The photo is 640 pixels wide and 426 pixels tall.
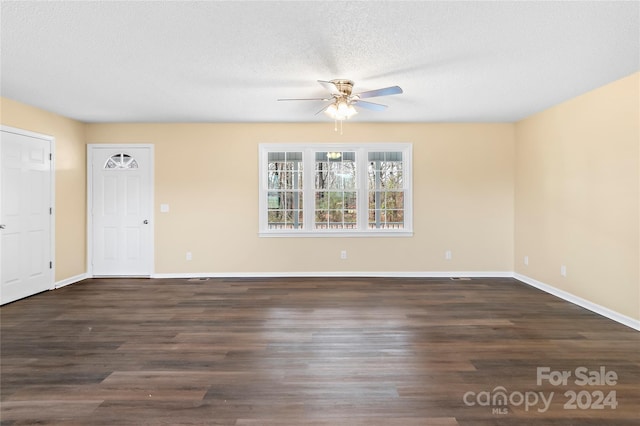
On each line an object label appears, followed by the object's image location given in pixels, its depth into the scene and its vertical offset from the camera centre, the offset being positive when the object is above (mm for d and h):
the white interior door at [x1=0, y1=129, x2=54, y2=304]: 4039 -34
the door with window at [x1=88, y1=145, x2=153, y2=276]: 5355 +150
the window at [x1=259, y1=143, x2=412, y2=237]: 5469 +373
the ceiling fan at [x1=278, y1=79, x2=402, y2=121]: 3219 +1158
